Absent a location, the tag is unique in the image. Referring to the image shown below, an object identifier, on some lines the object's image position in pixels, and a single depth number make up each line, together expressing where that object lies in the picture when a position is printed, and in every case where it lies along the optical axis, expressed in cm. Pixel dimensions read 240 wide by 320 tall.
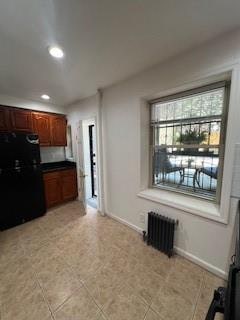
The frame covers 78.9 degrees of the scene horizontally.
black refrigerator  259
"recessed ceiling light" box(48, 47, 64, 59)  157
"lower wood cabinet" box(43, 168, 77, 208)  332
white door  312
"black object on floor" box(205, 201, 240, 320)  54
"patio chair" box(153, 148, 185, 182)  226
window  178
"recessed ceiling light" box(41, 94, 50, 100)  299
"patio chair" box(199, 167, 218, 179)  188
